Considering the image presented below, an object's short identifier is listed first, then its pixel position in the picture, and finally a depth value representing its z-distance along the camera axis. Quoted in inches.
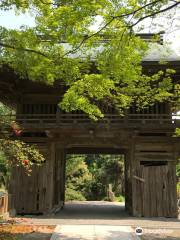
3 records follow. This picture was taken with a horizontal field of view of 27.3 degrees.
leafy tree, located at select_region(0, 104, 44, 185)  365.4
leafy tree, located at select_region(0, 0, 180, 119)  336.5
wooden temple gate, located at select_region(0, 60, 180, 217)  655.1
